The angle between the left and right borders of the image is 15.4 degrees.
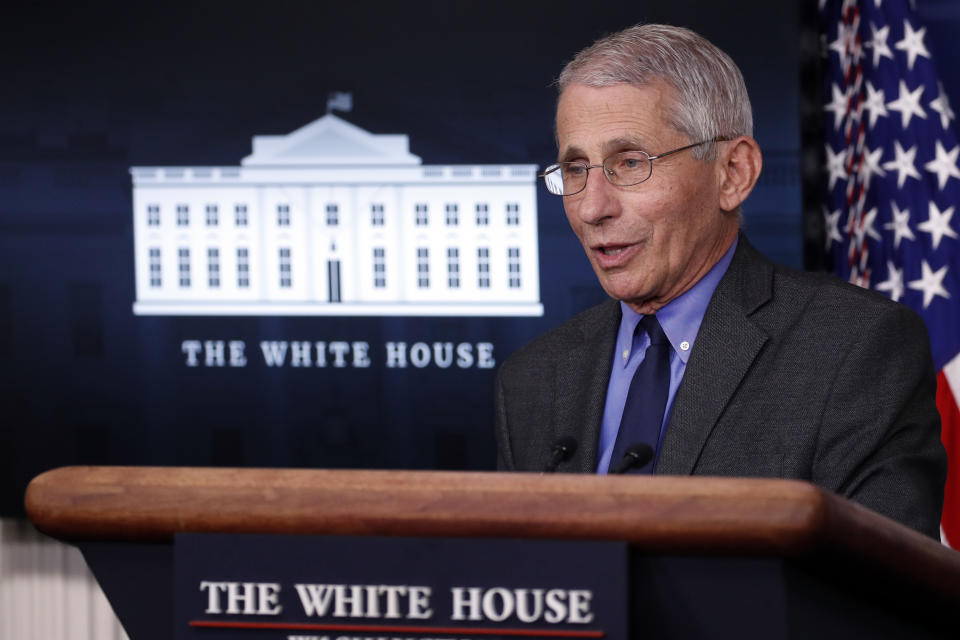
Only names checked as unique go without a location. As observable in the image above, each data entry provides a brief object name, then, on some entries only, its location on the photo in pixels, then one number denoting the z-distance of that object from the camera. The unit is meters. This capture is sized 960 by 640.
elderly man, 3.17
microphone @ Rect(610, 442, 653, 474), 3.03
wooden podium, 2.31
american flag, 3.95
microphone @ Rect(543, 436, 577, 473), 3.09
